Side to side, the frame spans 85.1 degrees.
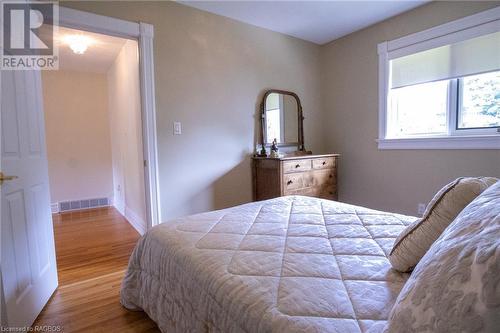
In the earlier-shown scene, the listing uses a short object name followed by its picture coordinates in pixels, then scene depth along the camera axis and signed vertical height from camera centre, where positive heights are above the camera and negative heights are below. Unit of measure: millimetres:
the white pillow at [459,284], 443 -265
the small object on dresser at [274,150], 3026 -55
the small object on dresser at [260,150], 3108 -55
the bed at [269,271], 767 -447
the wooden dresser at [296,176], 2824 -346
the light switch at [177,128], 2590 +189
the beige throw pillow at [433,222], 903 -275
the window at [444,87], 2389 +537
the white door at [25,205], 1451 -318
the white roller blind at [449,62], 2359 +758
